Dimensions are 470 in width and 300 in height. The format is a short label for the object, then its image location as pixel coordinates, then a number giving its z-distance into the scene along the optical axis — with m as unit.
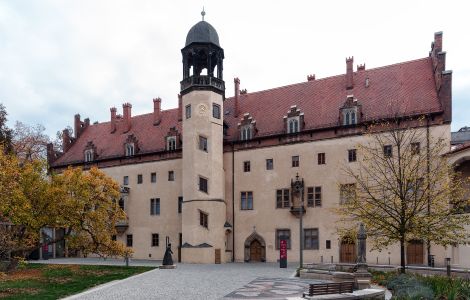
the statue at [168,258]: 33.00
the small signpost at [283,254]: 33.53
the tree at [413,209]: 24.39
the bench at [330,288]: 16.03
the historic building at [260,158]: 37.47
